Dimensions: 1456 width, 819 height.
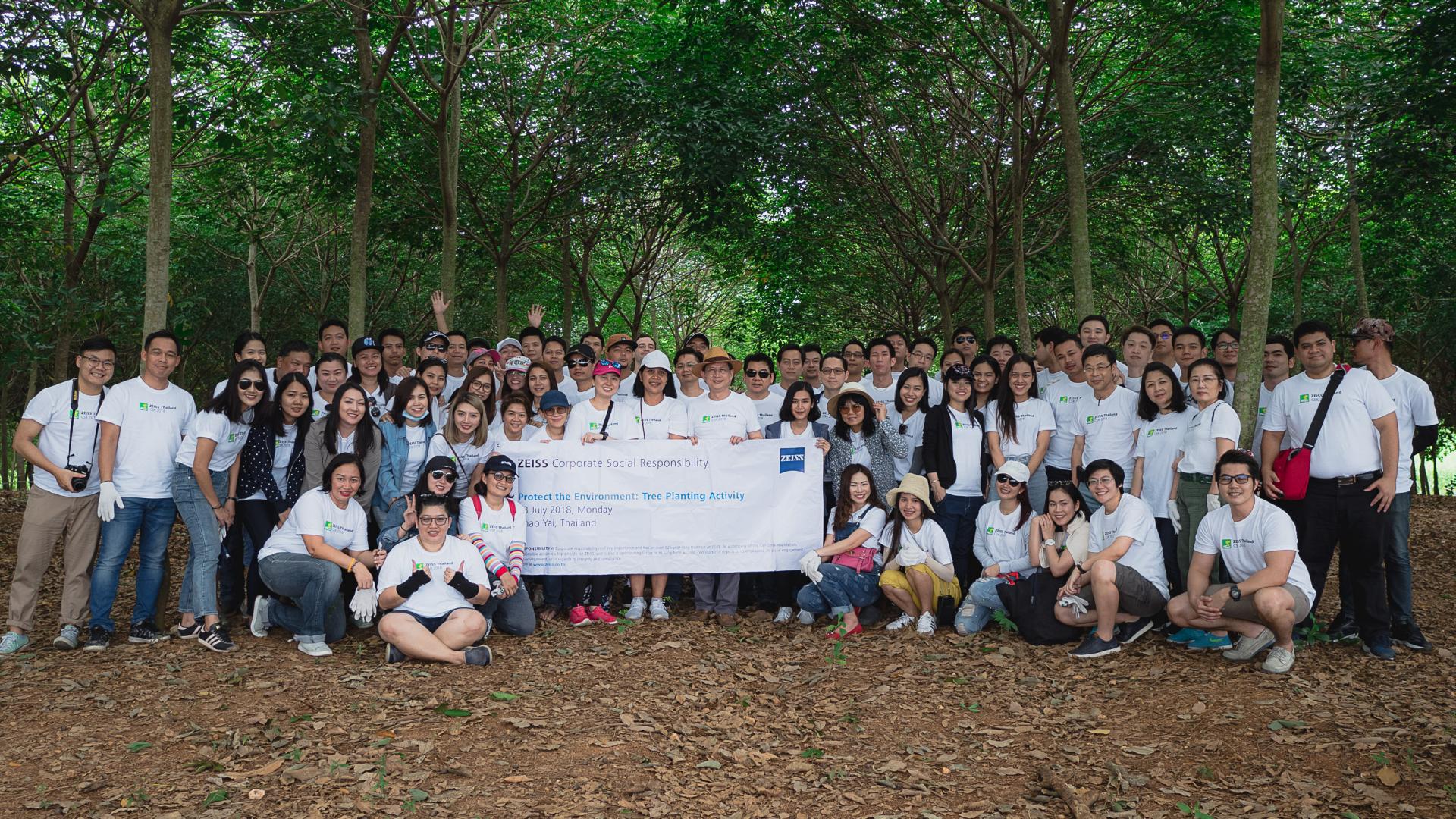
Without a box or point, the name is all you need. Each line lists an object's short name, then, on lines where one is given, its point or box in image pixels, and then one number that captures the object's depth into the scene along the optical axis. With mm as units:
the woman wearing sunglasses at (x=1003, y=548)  7633
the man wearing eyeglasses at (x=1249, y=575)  6441
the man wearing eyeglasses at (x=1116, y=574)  7023
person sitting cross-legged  6754
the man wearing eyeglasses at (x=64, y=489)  6938
